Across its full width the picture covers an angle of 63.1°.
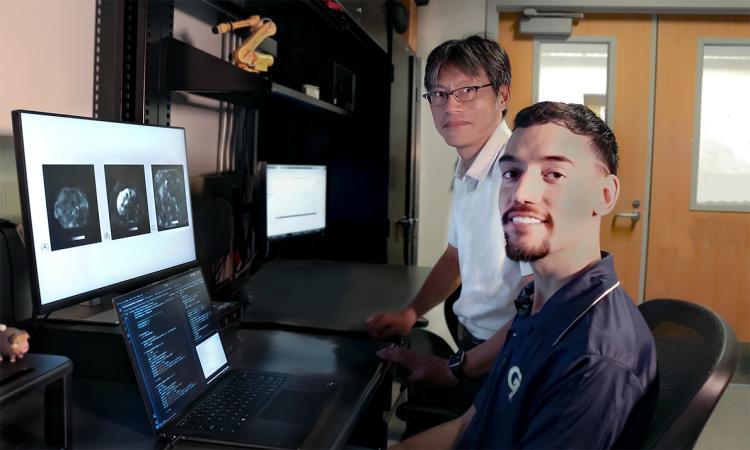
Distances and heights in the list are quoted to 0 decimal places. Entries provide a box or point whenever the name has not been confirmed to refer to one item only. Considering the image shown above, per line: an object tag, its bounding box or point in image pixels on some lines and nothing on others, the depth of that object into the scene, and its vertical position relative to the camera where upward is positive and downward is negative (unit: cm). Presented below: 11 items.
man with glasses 134 -1
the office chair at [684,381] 73 -23
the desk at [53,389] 86 -29
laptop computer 95 -35
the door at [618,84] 345 +65
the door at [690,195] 343 +3
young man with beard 74 -14
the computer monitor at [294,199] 213 -2
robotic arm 170 +43
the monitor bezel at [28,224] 87 -5
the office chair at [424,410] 153 -54
